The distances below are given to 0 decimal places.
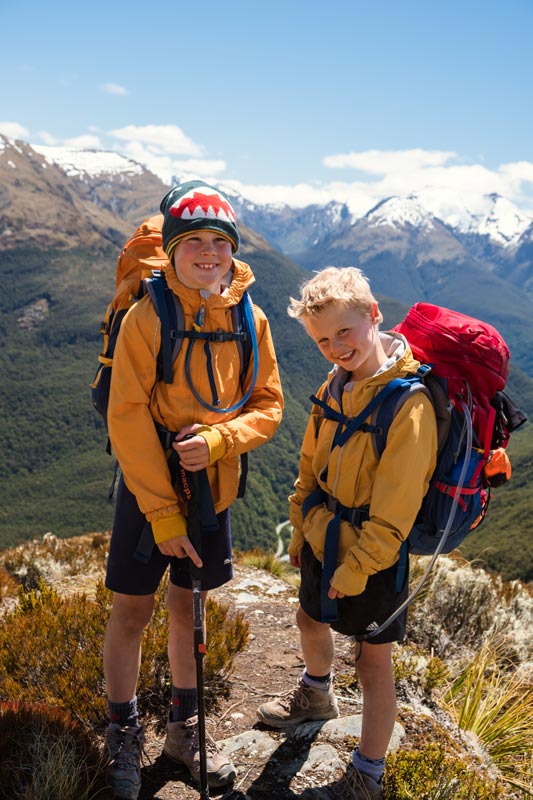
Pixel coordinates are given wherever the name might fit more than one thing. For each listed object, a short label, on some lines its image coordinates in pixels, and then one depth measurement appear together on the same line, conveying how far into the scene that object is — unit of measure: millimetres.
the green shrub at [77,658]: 3318
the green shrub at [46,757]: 2410
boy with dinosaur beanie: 2686
